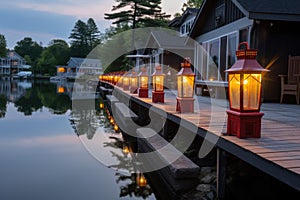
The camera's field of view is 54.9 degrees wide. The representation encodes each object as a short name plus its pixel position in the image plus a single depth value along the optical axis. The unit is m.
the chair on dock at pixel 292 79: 6.85
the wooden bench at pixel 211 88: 8.70
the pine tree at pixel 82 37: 58.69
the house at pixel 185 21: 17.41
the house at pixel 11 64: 63.92
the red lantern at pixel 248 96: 3.31
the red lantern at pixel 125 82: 12.89
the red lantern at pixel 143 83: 8.90
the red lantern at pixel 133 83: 10.55
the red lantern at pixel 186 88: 5.34
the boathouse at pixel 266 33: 6.70
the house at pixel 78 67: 53.88
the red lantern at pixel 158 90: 7.23
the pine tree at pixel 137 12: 29.27
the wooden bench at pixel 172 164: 4.18
